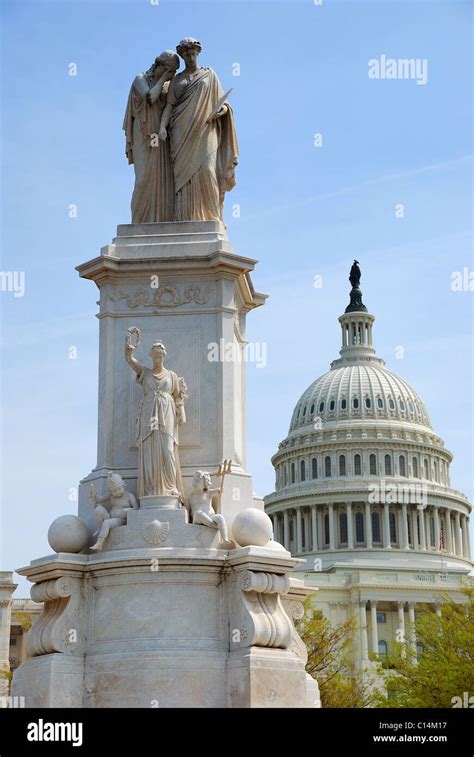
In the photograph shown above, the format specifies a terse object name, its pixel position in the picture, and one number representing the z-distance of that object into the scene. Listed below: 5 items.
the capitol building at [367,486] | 157.00
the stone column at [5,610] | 99.56
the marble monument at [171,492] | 18.64
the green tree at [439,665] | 47.59
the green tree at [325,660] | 58.94
